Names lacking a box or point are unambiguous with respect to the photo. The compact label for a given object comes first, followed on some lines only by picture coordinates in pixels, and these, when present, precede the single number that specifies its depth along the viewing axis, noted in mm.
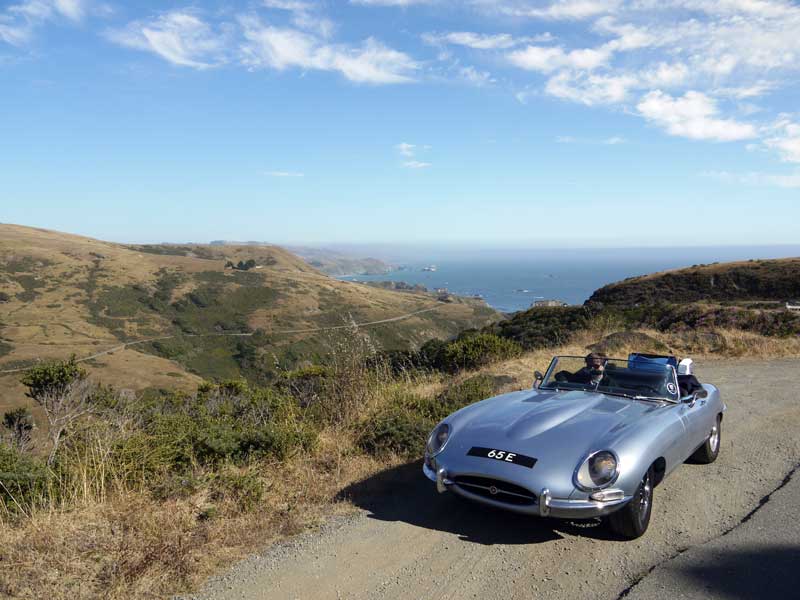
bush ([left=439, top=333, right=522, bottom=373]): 12680
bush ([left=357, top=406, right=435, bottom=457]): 6168
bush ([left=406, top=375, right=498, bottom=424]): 7434
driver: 5723
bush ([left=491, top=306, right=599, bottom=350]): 16156
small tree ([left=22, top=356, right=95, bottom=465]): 11781
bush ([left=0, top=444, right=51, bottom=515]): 4465
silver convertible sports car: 3949
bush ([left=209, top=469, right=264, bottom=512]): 4727
